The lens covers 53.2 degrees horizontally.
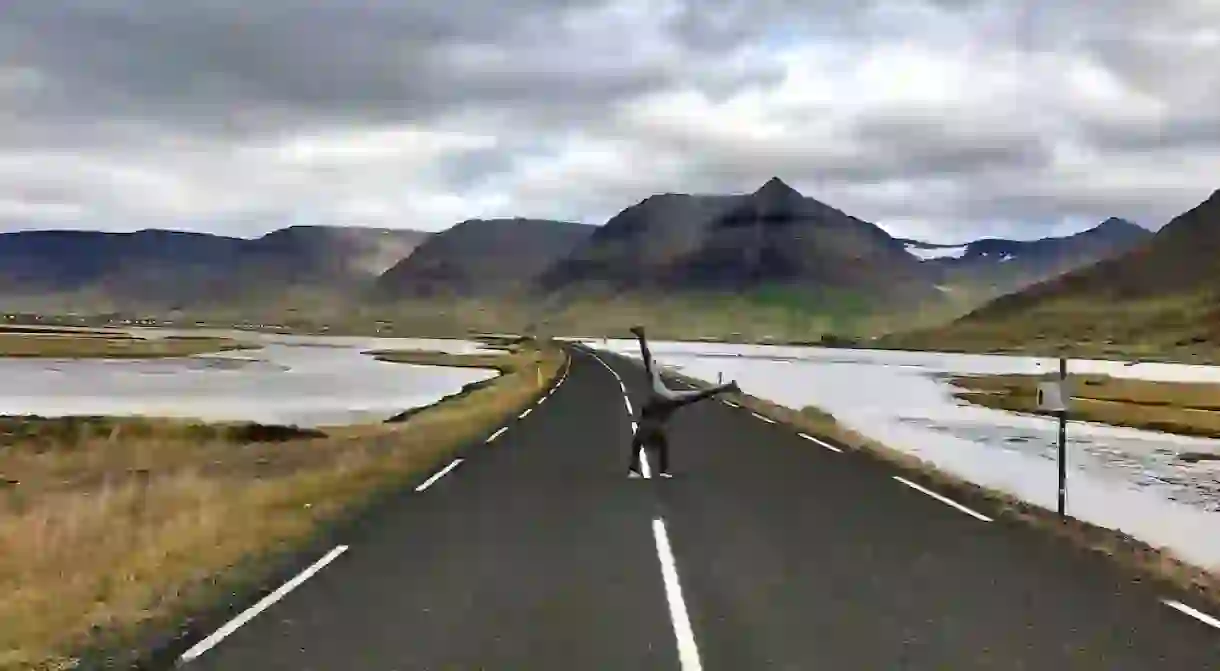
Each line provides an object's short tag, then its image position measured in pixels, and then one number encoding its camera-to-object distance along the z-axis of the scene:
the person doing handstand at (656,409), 18.72
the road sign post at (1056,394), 15.90
